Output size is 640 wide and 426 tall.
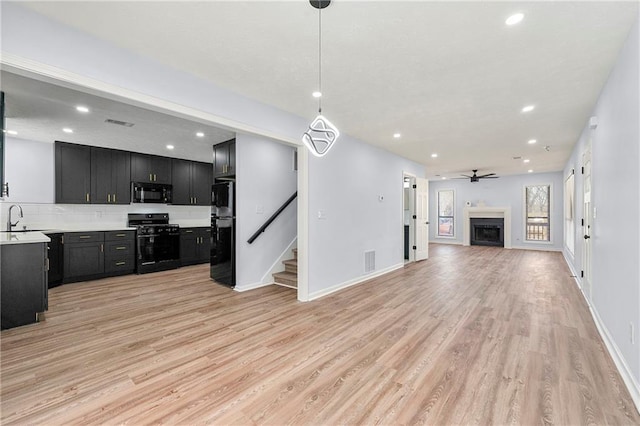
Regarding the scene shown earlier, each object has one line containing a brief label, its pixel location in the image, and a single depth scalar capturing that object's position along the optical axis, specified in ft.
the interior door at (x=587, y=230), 12.69
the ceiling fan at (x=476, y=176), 29.92
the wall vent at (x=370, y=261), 17.62
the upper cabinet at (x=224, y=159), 15.75
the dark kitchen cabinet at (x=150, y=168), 19.62
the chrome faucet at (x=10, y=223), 15.87
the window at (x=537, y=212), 31.35
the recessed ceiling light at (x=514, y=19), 6.33
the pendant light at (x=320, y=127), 7.51
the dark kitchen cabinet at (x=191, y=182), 21.72
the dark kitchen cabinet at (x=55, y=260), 15.51
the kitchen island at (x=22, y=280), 9.91
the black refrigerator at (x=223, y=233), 15.30
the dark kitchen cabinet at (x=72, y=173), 16.89
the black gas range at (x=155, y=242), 18.94
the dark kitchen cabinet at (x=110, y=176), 18.06
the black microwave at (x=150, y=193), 19.56
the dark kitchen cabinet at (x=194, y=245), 21.20
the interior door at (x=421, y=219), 24.35
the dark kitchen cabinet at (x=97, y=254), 16.46
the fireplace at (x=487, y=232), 33.58
